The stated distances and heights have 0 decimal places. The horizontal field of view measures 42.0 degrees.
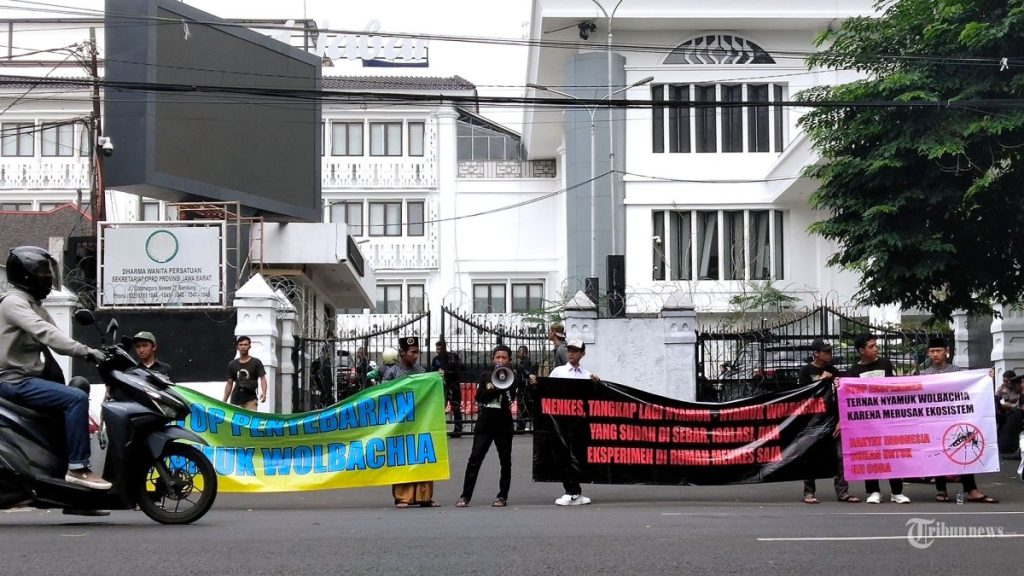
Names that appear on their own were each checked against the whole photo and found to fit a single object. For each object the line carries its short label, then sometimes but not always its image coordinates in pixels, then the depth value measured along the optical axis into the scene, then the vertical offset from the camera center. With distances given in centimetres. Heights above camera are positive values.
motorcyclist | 909 -29
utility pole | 2442 +299
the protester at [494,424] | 1266 -97
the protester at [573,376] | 1285 -57
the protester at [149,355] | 1313 -31
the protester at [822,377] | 1309 -57
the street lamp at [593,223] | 3741 +278
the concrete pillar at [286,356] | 1970 -48
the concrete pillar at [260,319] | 1844 +6
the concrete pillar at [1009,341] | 2039 -33
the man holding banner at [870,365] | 1311 -45
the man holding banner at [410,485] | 1287 -157
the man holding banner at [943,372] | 1282 -53
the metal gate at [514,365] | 2239 -80
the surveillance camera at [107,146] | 2169 +290
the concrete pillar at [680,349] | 2164 -45
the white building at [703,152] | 3691 +480
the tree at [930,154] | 1709 +218
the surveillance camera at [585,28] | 3612 +798
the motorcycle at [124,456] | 905 -91
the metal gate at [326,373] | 2150 -89
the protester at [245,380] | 1594 -67
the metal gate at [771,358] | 2189 -65
